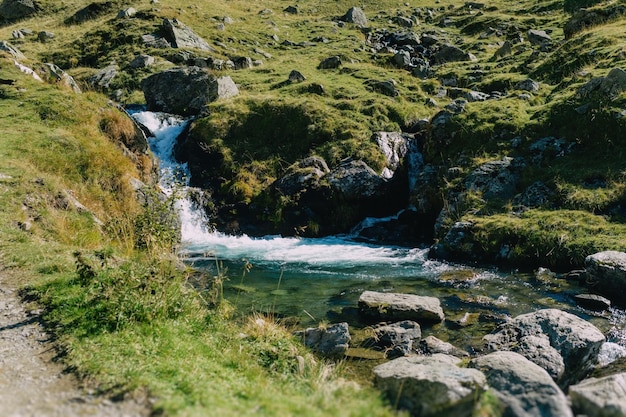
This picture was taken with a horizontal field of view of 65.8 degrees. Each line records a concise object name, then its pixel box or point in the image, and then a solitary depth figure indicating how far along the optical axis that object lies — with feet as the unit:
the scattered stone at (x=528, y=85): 98.12
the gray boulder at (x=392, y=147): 87.81
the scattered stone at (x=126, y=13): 172.55
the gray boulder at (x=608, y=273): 47.60
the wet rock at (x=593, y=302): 46.44
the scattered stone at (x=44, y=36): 169.58
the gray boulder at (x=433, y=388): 21.26
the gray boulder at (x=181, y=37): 153.69
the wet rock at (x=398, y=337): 37.86
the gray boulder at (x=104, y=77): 128.19
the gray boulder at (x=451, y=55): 145.28
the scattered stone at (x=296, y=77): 118.96
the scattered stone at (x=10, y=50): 102.16
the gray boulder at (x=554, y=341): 33.30
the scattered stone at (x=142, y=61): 135.85
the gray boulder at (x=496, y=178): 72.20
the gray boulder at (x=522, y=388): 22.29
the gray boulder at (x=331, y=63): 136.36
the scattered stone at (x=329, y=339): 37.11
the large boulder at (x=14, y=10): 214.90
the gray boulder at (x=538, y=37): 138.21
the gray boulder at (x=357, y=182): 82.23
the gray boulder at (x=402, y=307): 44.21
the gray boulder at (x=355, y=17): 212.23
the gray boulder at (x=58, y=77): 90.86
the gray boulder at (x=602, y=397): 21.24
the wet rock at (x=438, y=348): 37.32
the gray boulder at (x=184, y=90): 110.52
